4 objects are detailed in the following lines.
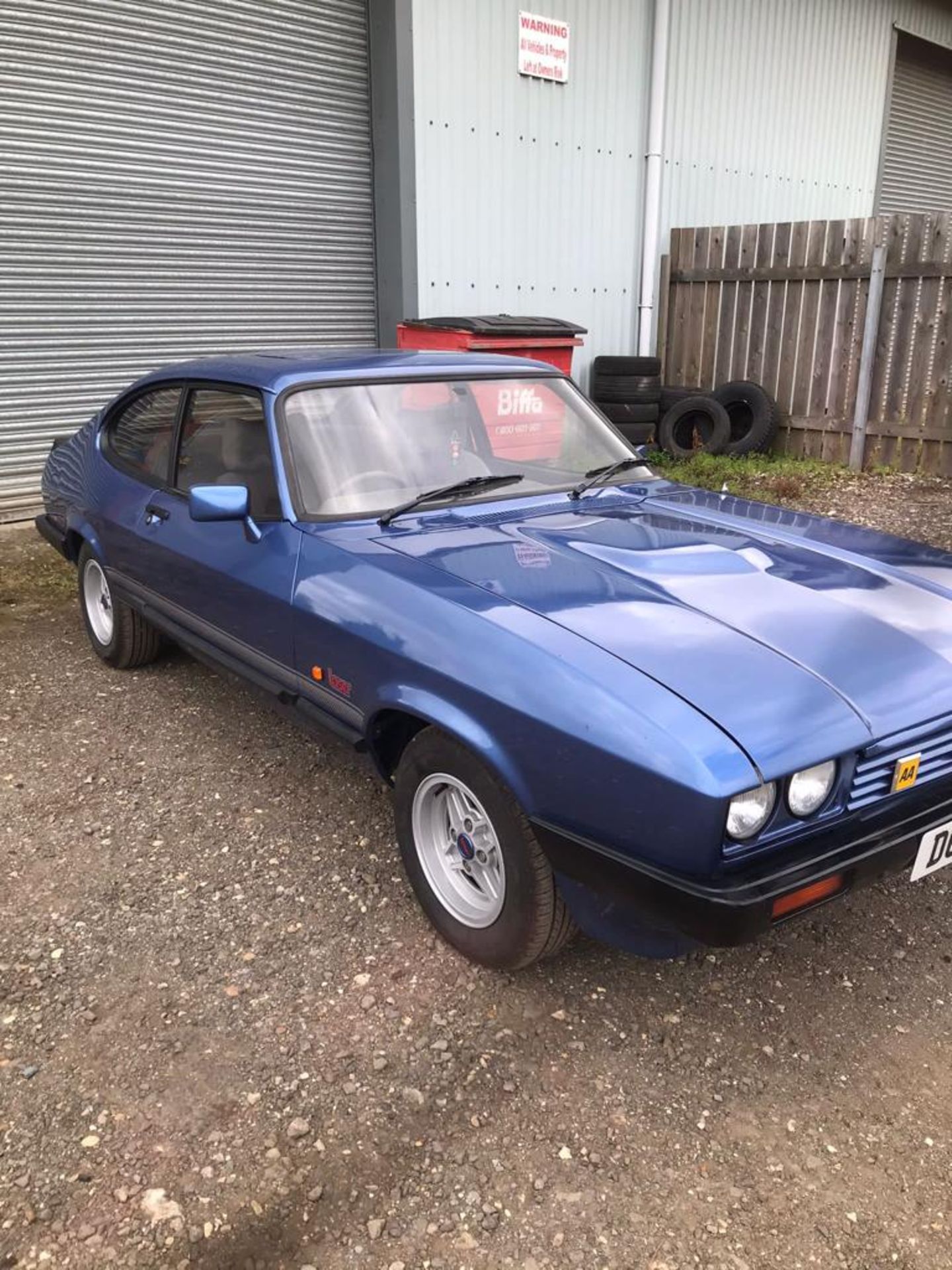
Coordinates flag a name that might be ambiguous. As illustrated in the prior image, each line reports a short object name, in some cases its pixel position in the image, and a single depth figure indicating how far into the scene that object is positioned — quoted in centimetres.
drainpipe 955
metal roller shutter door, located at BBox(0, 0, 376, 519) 707
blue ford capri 207
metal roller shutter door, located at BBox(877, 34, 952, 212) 1349
